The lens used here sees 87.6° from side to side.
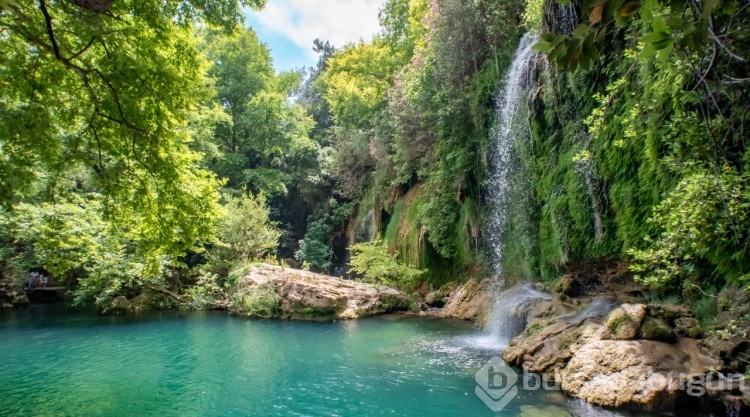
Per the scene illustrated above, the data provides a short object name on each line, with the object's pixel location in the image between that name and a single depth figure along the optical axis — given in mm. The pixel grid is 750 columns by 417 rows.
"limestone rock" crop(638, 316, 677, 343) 5551
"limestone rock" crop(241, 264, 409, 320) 12977
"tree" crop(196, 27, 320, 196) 22922
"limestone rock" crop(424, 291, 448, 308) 14375
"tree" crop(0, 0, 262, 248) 5340
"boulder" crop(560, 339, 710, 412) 4859
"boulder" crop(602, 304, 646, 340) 5703
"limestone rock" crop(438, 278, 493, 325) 11977
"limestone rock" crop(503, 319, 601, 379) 6227
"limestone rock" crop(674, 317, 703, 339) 5621
